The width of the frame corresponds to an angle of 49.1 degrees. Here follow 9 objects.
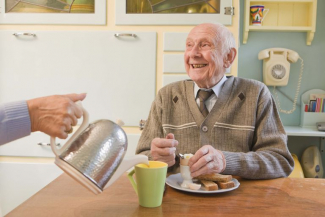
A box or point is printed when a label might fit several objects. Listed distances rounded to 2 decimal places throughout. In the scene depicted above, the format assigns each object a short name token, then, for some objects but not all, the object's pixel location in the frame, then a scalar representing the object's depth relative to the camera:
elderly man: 1.41
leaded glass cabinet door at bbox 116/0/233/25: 2.17
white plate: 0.99
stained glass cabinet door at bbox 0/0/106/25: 2.20
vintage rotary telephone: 2.59
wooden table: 0.87
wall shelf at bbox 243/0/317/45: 2.61
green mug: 0.89
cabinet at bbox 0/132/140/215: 2.27
